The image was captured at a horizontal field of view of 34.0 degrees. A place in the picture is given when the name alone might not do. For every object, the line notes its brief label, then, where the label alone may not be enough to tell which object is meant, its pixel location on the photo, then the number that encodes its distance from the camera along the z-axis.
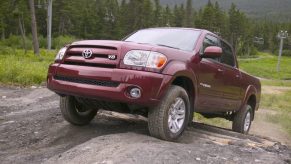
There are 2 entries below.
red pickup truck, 5.98
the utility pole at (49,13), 33.28
